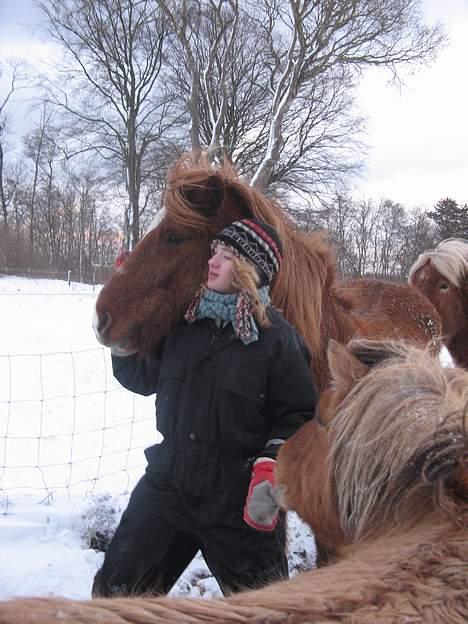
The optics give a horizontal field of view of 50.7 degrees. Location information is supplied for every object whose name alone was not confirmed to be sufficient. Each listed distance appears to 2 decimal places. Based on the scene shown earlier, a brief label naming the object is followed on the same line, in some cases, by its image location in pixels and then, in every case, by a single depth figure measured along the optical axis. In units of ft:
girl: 6.28
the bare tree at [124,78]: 55.42
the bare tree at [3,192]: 123.75
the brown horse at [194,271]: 7.23
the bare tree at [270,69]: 41.91
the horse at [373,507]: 2.25
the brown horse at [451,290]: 15.21
